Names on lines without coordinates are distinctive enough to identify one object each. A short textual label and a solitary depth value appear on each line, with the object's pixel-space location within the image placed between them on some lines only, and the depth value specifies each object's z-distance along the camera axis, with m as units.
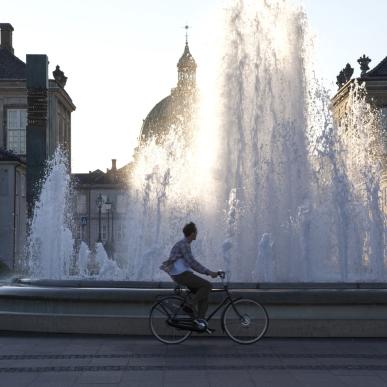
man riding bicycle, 10.92
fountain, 18.44
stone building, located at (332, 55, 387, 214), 59.09
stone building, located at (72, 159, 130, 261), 117.62
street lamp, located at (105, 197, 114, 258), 78.85
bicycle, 10.97
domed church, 126.81
